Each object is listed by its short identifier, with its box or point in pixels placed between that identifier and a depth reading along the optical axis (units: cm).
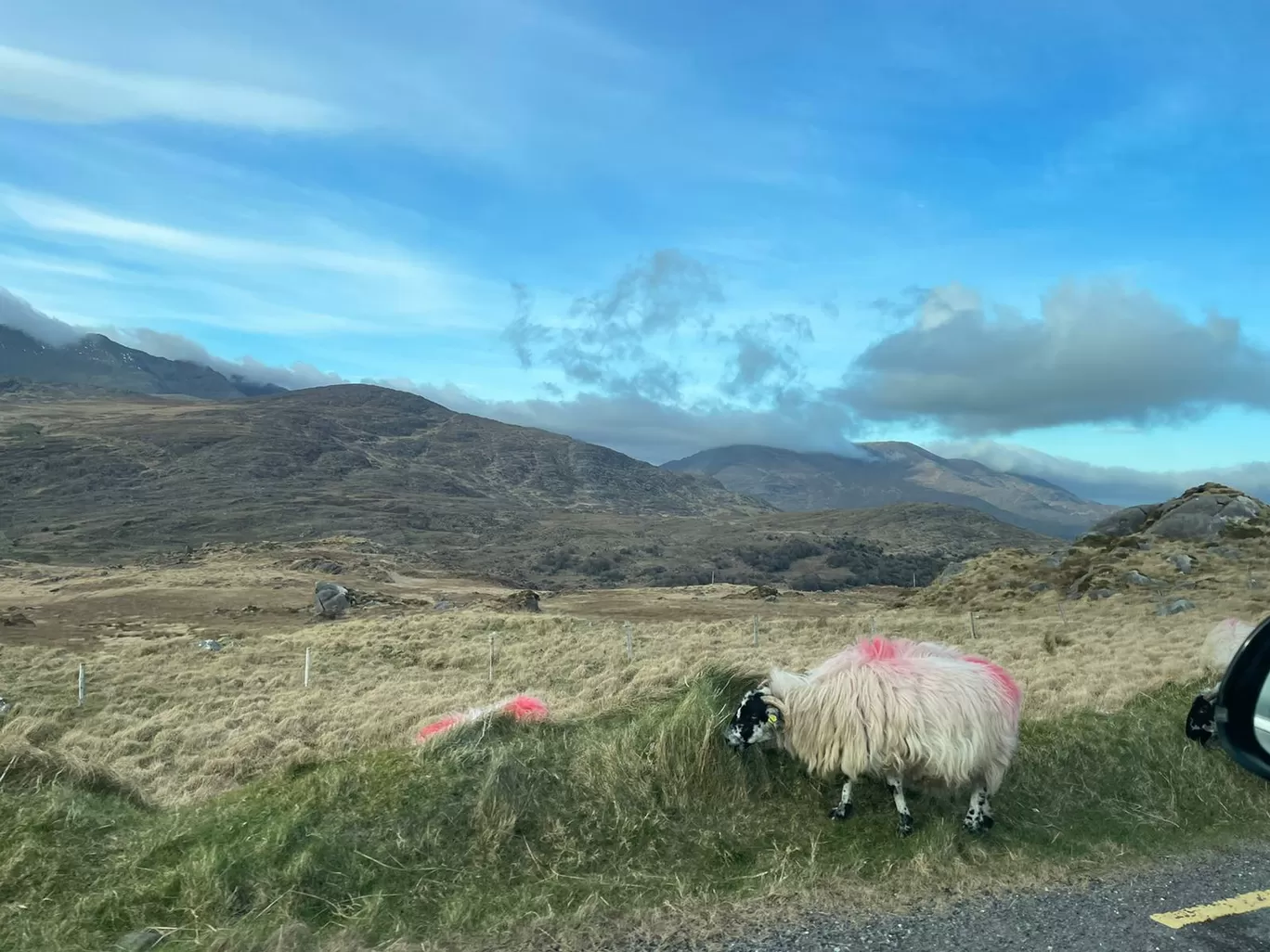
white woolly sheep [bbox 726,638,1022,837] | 700
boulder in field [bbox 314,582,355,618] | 4628
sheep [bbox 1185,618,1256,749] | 860
